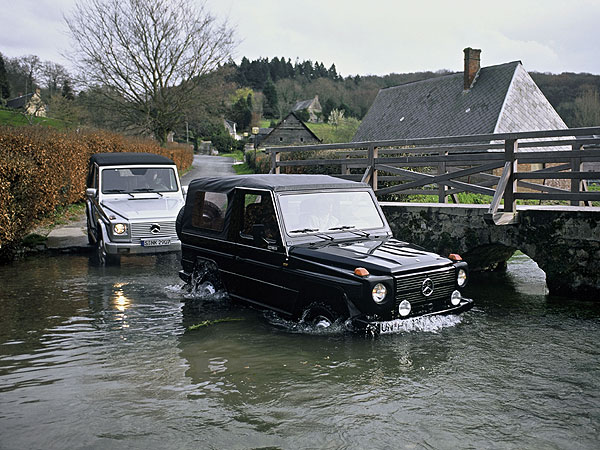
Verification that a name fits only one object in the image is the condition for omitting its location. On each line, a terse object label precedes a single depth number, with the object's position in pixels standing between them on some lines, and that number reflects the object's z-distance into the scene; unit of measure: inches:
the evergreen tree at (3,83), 3331.7
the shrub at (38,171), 440.1
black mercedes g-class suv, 234.8
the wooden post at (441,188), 447.2
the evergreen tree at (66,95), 2809.3
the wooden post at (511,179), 360.9
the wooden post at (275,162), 609.3
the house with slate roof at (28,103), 2908.7
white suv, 420.2
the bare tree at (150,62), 1517.0
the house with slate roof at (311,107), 4761.3
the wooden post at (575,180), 358.3
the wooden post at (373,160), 481.1
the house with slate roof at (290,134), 2815.0
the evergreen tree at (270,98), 5246.1
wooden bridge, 337.1
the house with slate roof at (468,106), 1310.3
